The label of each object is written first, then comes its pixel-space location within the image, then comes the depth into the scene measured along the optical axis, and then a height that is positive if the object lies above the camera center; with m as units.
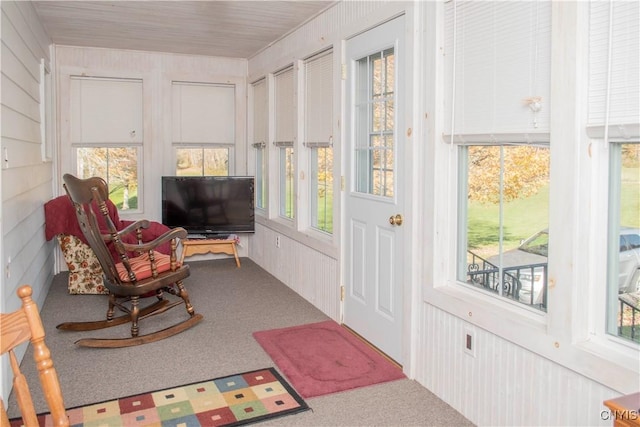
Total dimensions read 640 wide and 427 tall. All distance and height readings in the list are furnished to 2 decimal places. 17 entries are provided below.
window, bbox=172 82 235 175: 6.51 +0.54
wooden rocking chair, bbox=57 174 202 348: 3.77 -0.65
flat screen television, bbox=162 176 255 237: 6.21 -0.29
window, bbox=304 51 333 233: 4.48 +0.32
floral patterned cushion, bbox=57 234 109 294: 5.05 -0.81
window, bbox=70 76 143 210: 6.12 +0.45
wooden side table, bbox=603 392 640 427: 1.42 -0.58
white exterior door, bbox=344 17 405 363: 3.41 -0.09
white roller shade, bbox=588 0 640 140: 1.91 +0.36
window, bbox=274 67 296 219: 5.34 +0.36
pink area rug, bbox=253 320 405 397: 3.21 -1.12
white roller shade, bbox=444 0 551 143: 2.29 +0.45
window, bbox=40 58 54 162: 5.19 +0.59
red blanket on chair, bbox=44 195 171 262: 5.03 -0.39
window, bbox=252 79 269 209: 6.10 +0.43
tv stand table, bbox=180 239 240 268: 6.21 -0.77
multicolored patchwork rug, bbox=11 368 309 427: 2.76 -1.15
